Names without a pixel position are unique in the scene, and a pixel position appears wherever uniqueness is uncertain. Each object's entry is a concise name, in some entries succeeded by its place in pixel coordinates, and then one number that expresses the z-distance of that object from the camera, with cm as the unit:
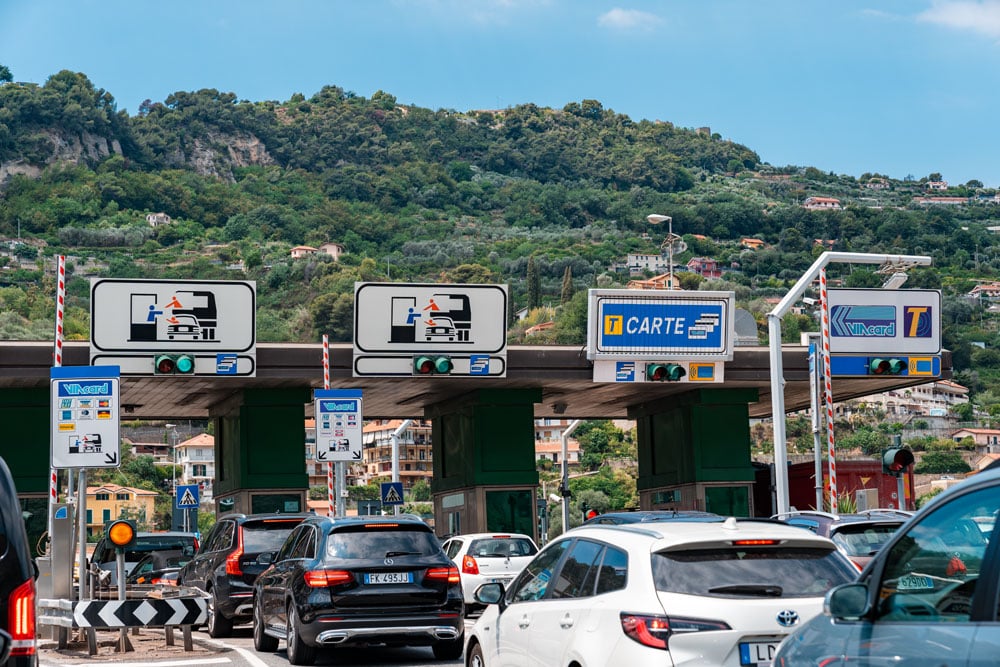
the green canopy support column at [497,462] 3400
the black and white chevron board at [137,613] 1562
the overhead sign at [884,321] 3266
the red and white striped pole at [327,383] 2717
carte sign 3162
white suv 802
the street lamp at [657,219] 3012
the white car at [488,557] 2391
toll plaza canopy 3008
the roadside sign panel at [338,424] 2583
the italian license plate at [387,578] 1454
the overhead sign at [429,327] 3028
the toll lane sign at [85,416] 1722
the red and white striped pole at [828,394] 2375
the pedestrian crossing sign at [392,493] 3691
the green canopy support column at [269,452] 3288
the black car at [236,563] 1952
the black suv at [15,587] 802
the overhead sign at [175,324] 2884
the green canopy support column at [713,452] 3488
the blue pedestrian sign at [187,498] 4191
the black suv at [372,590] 1440
